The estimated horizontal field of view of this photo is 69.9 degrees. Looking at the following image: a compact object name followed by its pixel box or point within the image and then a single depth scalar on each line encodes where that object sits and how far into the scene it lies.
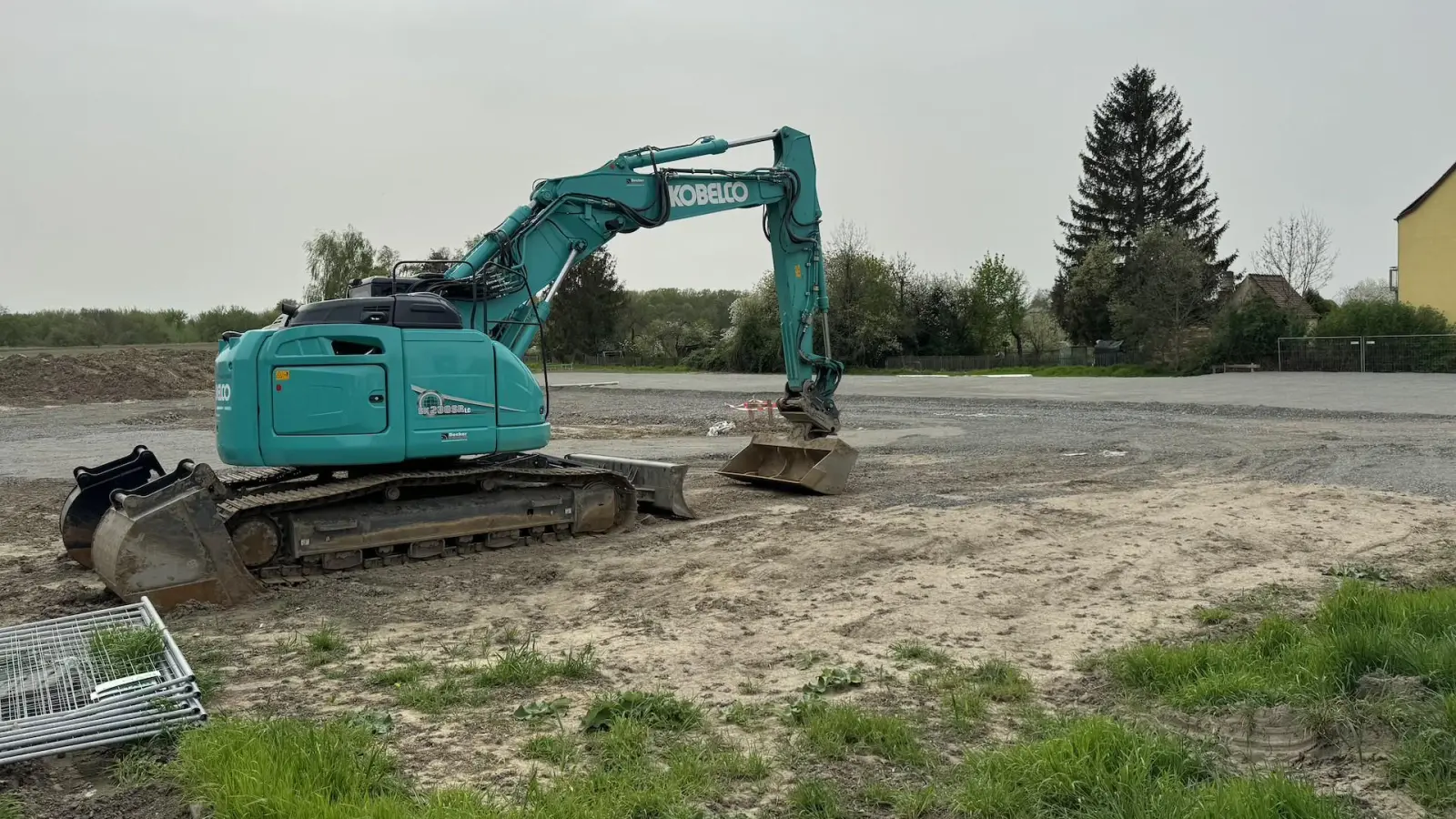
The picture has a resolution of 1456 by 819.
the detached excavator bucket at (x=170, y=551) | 6.93
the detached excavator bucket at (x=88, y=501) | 8.51
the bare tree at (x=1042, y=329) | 67.56
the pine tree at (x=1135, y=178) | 55.97
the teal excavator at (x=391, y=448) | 7.29
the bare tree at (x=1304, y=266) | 56.41
